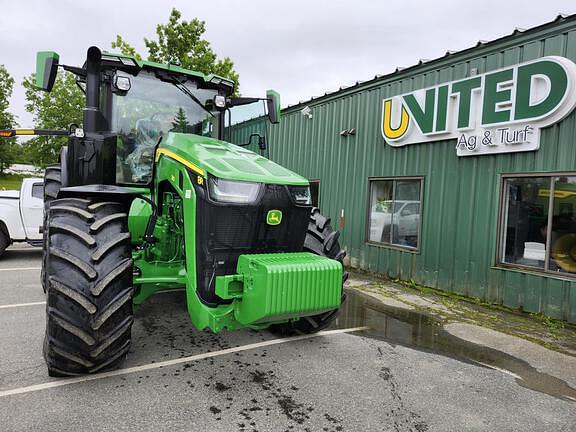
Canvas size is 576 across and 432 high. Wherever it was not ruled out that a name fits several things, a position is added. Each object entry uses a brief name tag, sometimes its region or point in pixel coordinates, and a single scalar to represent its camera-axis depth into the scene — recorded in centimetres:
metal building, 550
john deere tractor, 298
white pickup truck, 865
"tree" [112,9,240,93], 1812
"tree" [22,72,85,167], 2806
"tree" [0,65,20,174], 3367
